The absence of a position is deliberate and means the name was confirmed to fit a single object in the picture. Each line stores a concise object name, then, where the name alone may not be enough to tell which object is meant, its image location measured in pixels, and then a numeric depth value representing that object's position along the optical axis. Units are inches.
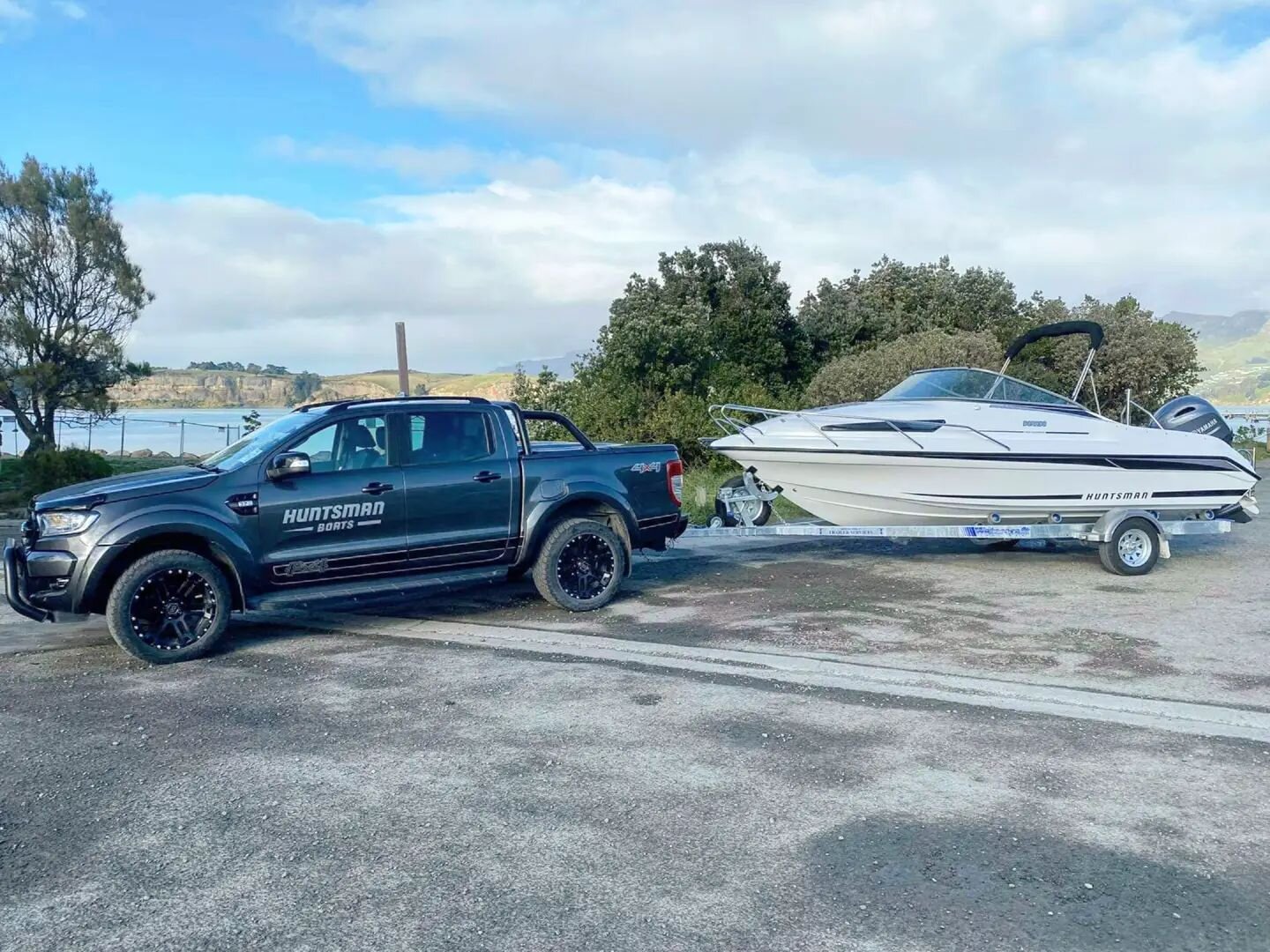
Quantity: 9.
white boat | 418.3
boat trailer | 421.7
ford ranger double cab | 294.5
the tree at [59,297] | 927.7
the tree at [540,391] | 961.5
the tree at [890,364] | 864.3
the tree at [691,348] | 888.9
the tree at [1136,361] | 1051.3
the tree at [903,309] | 1270.9
